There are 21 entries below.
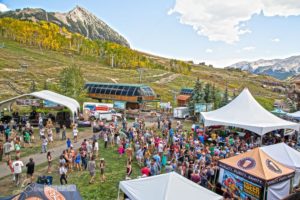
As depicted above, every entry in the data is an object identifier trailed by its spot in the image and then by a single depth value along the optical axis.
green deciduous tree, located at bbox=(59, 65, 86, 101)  34.66
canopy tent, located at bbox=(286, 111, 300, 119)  25.45
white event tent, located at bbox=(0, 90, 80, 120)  21.79
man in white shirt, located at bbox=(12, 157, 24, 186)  10.84
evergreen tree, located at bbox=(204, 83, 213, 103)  33.34
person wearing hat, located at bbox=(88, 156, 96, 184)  11.55
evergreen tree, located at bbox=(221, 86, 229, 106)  33.00
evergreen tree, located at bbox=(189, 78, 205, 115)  31.77
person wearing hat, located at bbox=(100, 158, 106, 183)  11.81
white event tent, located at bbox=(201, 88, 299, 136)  18.35
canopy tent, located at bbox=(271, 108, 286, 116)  28.85
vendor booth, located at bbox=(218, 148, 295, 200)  9.73
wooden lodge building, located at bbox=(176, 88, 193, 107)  46.50
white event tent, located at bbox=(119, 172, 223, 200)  7.45
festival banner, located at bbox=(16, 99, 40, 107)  24.24
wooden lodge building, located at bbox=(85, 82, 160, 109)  35.03
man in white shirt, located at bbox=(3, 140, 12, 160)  13.33
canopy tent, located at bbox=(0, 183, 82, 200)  5.24
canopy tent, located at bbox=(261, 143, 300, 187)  11.49
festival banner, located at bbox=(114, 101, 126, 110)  32.94
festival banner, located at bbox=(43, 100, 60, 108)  25.61
